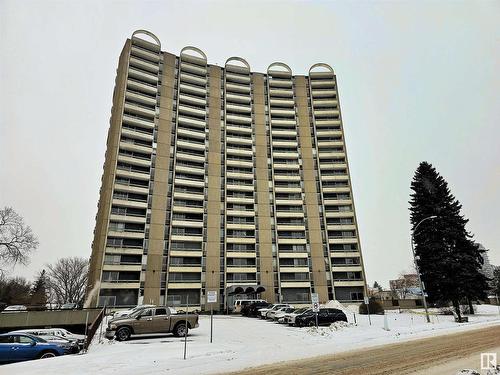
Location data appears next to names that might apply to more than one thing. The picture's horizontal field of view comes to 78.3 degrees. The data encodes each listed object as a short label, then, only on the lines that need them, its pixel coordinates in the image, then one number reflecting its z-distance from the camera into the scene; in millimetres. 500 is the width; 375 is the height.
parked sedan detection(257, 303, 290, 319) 31109
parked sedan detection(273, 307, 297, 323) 26791
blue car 14383
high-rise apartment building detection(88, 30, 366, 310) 49344
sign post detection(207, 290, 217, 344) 15348
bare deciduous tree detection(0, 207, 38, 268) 40750
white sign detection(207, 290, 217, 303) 15348
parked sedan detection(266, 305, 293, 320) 29547
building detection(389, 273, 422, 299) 90575
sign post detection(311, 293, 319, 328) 19875
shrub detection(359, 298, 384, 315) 34188
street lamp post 27484
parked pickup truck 17266
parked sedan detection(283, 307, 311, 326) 24762
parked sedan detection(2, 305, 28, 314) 31181
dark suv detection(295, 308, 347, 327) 23969
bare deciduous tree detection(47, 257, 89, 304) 69812
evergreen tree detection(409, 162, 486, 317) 32938
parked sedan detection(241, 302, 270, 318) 34875
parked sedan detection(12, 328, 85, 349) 18091
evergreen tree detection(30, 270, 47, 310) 69750
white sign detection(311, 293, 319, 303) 19984
